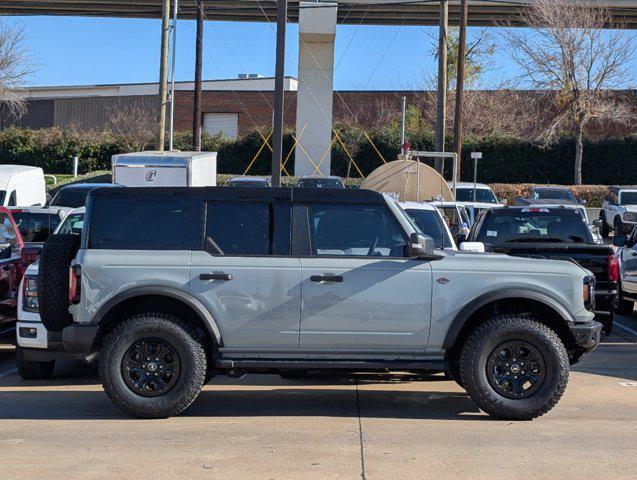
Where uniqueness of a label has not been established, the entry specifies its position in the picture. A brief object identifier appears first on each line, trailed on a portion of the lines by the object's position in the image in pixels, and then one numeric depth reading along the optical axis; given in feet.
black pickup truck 42.29
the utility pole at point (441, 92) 105.40
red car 38.22
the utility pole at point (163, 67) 111.04
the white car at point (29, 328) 32.50
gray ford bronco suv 27.45
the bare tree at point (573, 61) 131.95
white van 79.36
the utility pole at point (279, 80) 58.65
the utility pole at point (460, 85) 107.34
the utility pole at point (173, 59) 117.50
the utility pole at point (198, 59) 128.88
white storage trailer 71.67
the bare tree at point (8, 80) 153.48
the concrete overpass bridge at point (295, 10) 129.90
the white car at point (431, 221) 43.91
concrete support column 123.65
